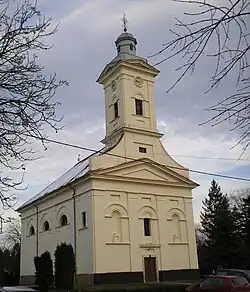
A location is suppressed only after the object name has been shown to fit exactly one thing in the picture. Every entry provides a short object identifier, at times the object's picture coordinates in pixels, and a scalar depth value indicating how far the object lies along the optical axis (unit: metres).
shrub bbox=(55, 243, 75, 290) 29.97
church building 33.69
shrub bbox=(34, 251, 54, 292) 29.69
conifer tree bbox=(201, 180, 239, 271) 47.75
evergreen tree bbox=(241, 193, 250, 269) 46.24
